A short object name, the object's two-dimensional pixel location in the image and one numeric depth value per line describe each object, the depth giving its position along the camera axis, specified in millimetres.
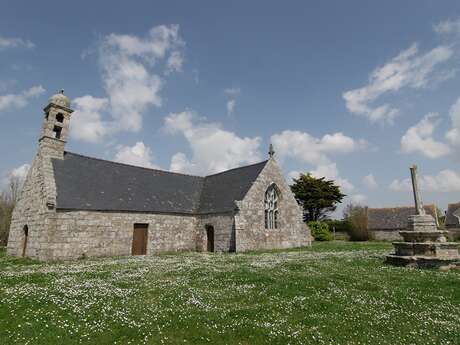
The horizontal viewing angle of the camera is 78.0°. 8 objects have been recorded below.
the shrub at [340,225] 41041
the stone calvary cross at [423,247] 11000
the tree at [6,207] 29719
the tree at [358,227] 38469
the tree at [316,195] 45688
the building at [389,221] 38094
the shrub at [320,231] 36781
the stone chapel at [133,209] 16484
